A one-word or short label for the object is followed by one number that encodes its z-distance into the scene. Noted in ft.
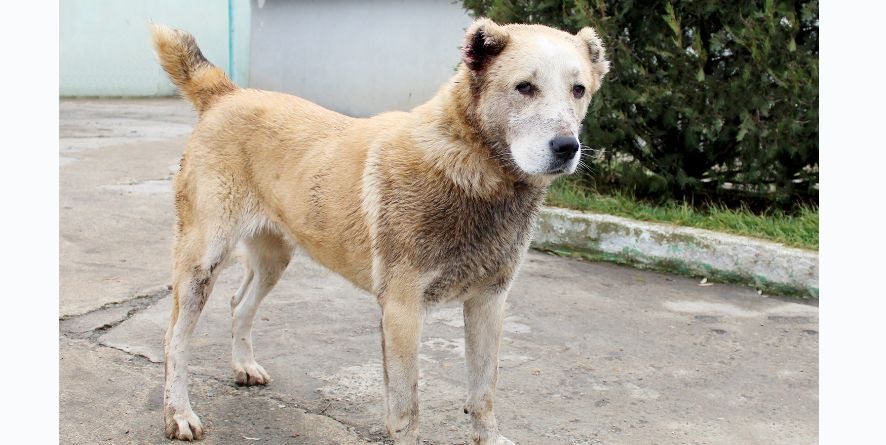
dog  10.27
